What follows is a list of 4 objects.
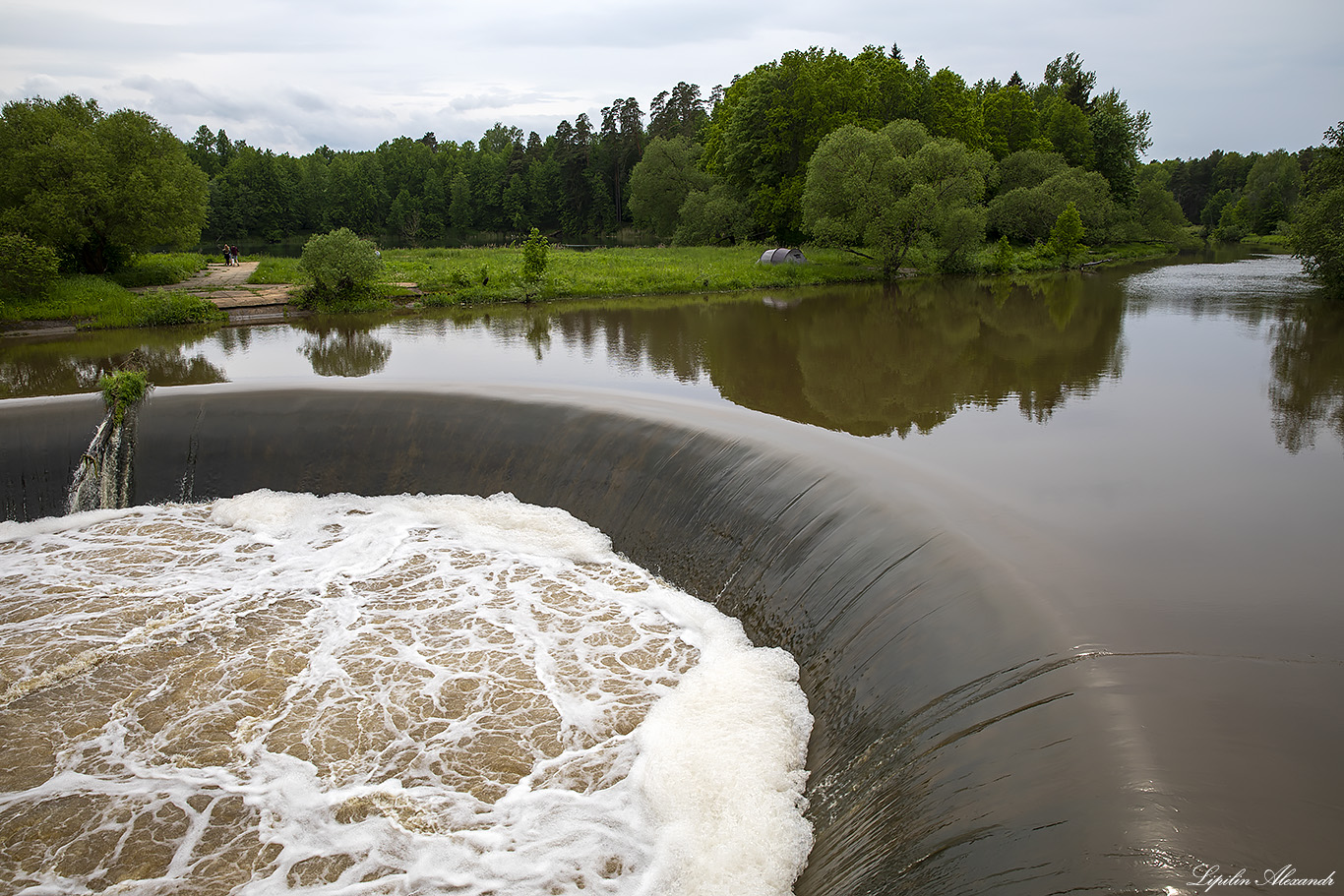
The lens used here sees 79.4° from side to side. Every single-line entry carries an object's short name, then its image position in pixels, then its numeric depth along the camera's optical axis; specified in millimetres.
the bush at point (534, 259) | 33938
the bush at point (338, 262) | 29562
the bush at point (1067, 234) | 48125
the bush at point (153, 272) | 31578
